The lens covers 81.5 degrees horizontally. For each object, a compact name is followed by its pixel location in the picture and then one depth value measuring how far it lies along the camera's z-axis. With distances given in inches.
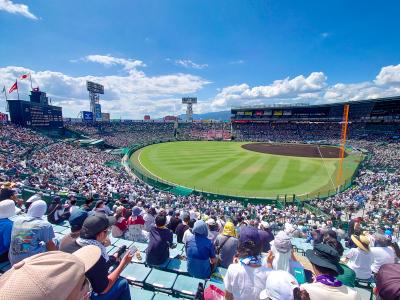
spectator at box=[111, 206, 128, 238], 274.4
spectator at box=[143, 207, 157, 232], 312.5
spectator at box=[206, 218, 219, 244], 261.6
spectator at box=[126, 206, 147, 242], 268.4
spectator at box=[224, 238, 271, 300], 122.6
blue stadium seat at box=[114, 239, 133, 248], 237.5
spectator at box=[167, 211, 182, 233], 311.1
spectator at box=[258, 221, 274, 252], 244.9
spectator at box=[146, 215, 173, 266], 191.8
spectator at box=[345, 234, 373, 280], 202.4
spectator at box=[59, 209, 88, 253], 140.2
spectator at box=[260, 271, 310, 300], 100.2
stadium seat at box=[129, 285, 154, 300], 148.8
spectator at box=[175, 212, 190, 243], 285.3
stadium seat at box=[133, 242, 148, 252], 230.5
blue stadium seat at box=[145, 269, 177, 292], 162.4
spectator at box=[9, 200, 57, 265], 148.8
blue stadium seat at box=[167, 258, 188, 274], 192.4
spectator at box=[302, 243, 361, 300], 104.9
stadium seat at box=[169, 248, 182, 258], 226.5
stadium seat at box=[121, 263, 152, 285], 169.6
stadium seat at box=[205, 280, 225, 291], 163.0
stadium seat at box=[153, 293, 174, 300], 149.4
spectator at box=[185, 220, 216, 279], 183.3
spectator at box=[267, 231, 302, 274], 163.2
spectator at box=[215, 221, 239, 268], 203.0
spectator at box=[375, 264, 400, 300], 82.1
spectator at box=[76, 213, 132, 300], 113.3
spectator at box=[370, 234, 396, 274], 207.8
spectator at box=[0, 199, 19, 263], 165.9
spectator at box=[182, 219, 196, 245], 316.5
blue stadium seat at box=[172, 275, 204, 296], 157.6
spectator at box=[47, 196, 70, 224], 297.3
